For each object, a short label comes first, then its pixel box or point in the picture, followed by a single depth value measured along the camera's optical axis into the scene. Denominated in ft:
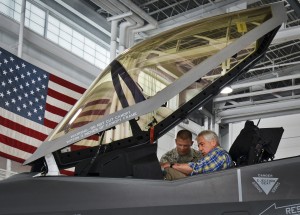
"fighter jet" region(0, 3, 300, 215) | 13.03
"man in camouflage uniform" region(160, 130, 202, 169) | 21.56
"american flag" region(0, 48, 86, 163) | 37.24
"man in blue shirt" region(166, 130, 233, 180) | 15.14
